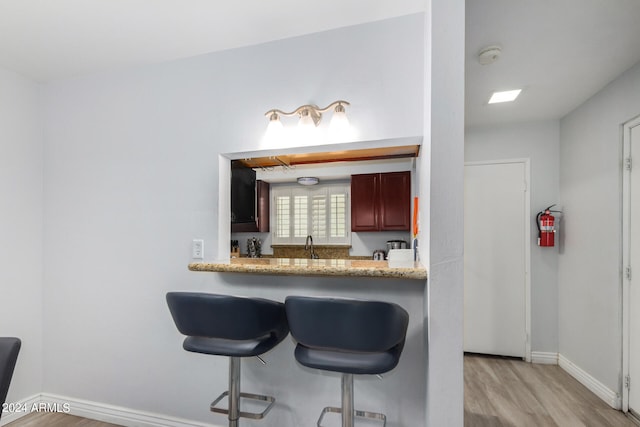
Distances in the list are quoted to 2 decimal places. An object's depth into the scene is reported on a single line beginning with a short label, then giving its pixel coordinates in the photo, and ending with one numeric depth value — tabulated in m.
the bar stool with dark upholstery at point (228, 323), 1.39
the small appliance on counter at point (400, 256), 1.73
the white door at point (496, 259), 3.18
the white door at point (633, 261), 2.14
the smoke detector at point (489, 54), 1.93
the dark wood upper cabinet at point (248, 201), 2.04
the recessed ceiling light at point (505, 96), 2.53
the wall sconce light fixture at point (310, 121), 1.71
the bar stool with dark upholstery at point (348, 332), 1.21
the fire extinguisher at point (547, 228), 2.99
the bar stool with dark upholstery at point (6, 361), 1.06
